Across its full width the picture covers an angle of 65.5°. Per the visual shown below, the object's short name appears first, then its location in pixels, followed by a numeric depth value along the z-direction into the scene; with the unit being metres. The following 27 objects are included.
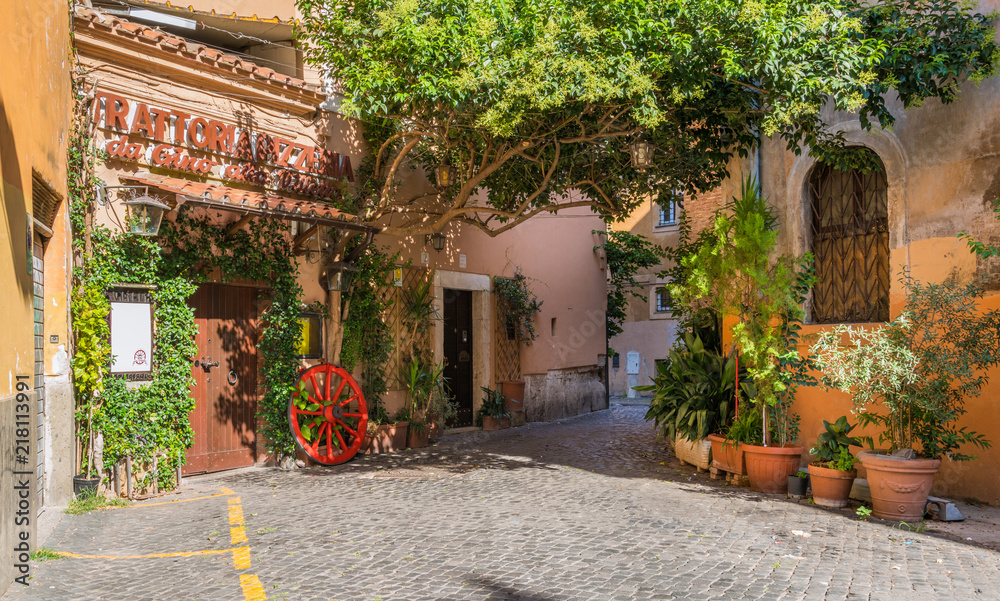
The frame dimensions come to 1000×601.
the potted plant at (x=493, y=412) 12.52
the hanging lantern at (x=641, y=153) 8.97
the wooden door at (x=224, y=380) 8.45
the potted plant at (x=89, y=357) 7.05
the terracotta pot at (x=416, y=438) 10.62
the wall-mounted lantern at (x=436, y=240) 11.70
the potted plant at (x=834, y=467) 6.85
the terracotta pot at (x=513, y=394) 13.16
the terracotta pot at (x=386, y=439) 10.03
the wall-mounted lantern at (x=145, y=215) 7.18
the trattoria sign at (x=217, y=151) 7.73
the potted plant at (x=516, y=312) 13.20
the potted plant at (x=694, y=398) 8.59
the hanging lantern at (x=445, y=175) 11.16
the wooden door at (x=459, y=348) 12.61
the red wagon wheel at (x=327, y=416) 9.05
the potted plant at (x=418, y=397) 10.69
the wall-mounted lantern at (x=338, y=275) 9.48
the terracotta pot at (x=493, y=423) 12.50
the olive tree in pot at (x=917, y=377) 6.33
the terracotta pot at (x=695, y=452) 8.68
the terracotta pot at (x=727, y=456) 7.96
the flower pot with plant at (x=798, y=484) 7.32
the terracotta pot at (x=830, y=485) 6.84
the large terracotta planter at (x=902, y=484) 6.31
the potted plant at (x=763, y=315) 7.41
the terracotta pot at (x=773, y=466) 7.48
